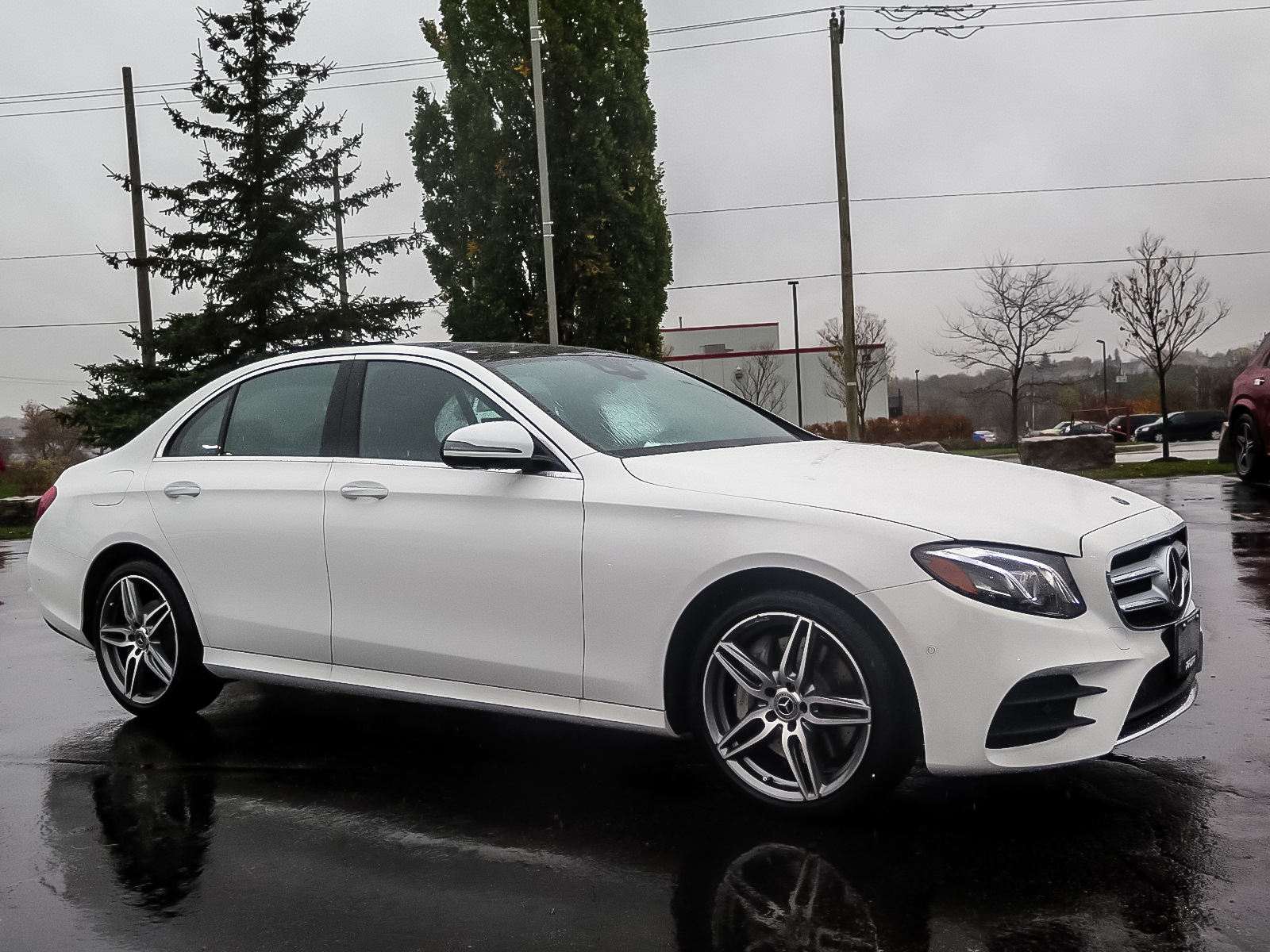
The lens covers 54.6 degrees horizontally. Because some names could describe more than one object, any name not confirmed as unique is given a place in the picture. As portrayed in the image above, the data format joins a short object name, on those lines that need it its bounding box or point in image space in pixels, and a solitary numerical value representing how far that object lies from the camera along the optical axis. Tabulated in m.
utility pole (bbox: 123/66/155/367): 23.88
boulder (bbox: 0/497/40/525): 20.86
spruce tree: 23.38
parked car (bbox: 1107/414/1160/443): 55.26
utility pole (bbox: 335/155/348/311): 24.38
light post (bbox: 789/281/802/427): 61.19
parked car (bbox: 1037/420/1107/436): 53.50
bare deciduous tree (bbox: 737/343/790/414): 64.94
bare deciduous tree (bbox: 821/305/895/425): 60.44
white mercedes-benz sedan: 3.54
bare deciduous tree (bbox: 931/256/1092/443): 41.47
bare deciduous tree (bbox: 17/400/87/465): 45.91
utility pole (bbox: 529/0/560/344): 20.72
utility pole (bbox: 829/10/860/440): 23.34
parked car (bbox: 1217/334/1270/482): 14.33
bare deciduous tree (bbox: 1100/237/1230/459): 27.22
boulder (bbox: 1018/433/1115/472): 21.39
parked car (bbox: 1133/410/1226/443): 51.09
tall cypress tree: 24.27
